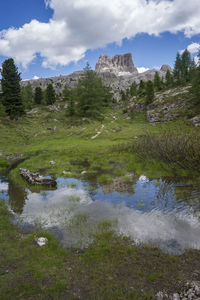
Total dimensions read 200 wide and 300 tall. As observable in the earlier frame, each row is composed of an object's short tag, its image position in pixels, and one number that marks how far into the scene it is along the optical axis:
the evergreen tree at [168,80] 90.59
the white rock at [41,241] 8.73
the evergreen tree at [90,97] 63.94
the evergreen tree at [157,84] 88.60
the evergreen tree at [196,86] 51.60
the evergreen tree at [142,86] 103.38
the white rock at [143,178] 17.62
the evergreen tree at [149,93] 68.50
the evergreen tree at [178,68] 91.05
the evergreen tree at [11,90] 52.91
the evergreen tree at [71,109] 64.12
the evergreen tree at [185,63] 89.19
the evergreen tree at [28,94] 91.11
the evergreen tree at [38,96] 83.88
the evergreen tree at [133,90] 118.50
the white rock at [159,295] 5.81
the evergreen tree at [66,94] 91.22
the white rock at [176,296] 5.72
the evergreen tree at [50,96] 80.47
